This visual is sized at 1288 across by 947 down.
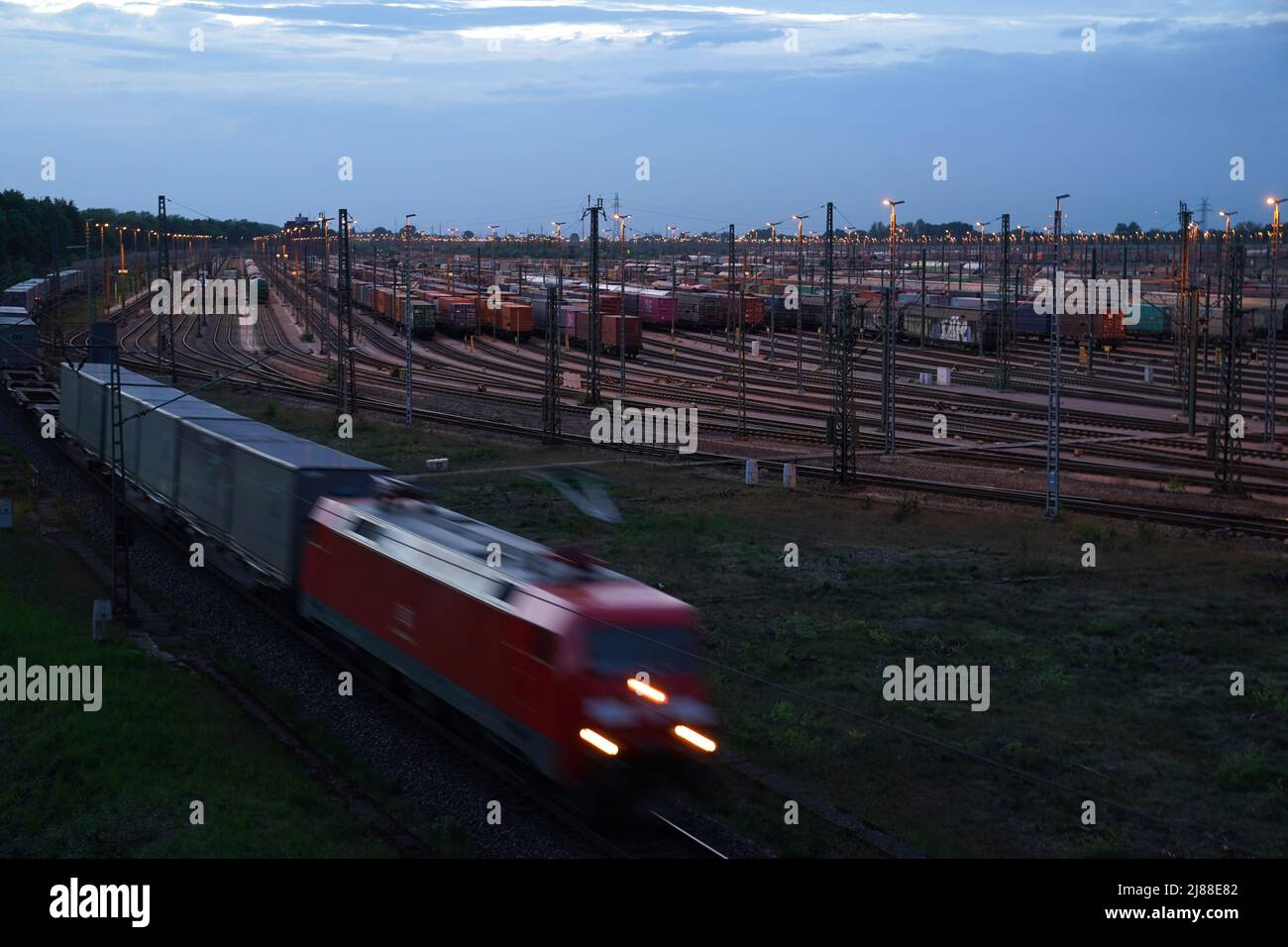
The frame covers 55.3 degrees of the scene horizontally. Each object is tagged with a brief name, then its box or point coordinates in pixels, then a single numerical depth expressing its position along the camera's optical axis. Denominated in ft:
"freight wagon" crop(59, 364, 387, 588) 46.50
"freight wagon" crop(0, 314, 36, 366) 139.54
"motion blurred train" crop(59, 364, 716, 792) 29.63
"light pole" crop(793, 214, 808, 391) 135.01
